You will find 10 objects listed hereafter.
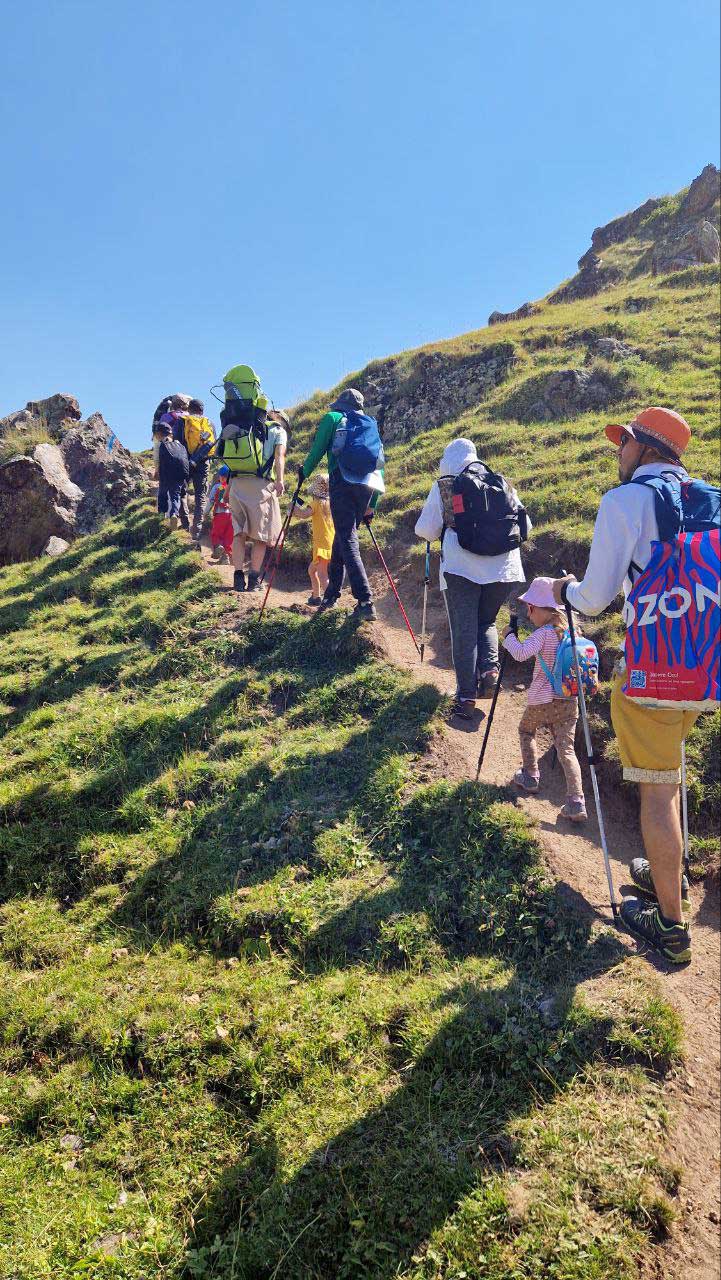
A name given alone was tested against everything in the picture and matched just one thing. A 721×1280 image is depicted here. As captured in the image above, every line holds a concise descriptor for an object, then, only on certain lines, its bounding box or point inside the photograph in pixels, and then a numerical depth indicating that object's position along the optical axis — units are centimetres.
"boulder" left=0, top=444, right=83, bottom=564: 1912
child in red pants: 1160
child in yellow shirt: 1036
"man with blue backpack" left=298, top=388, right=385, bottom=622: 855
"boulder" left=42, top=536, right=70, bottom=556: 1812
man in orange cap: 411
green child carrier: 938
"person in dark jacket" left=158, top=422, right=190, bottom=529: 1426
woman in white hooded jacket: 723
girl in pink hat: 623
